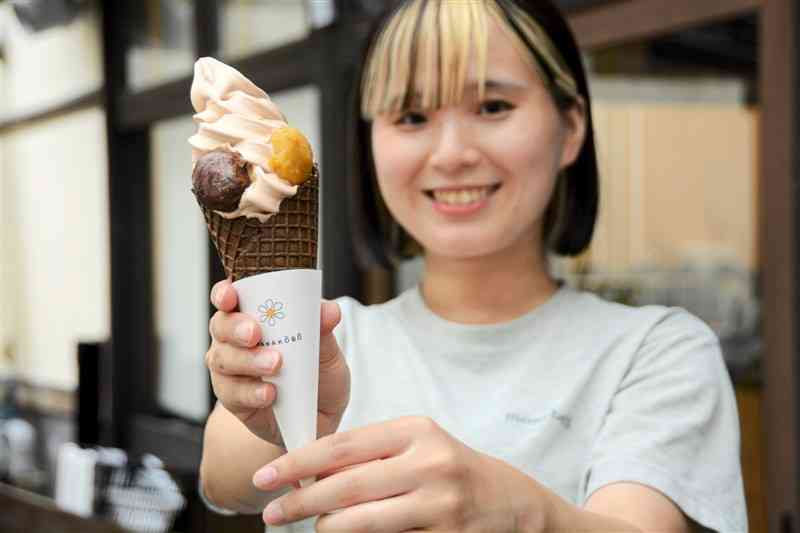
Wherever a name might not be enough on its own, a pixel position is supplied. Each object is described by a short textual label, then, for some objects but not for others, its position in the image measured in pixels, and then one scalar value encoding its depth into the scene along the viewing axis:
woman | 1.10
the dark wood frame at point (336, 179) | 2.15
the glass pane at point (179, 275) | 4.42
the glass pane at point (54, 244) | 4.96
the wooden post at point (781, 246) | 2.12
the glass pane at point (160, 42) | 4.24
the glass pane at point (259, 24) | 3.52
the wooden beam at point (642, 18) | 2.23
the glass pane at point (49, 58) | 4.81
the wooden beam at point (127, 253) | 4.71
